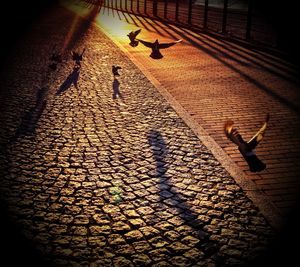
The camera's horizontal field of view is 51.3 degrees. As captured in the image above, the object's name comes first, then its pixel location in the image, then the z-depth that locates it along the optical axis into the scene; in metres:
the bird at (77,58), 9.97
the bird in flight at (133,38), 9.83
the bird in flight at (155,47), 8.25
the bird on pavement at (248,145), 3.92
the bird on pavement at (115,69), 8.89
